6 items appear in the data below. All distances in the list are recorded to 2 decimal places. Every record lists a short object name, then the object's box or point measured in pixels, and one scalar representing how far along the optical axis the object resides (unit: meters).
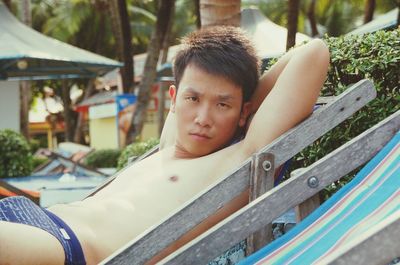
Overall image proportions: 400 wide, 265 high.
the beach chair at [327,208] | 2.02
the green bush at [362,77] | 3.34
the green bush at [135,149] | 8.23
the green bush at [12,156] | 12.71
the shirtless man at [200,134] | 2.53
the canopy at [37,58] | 12.56
